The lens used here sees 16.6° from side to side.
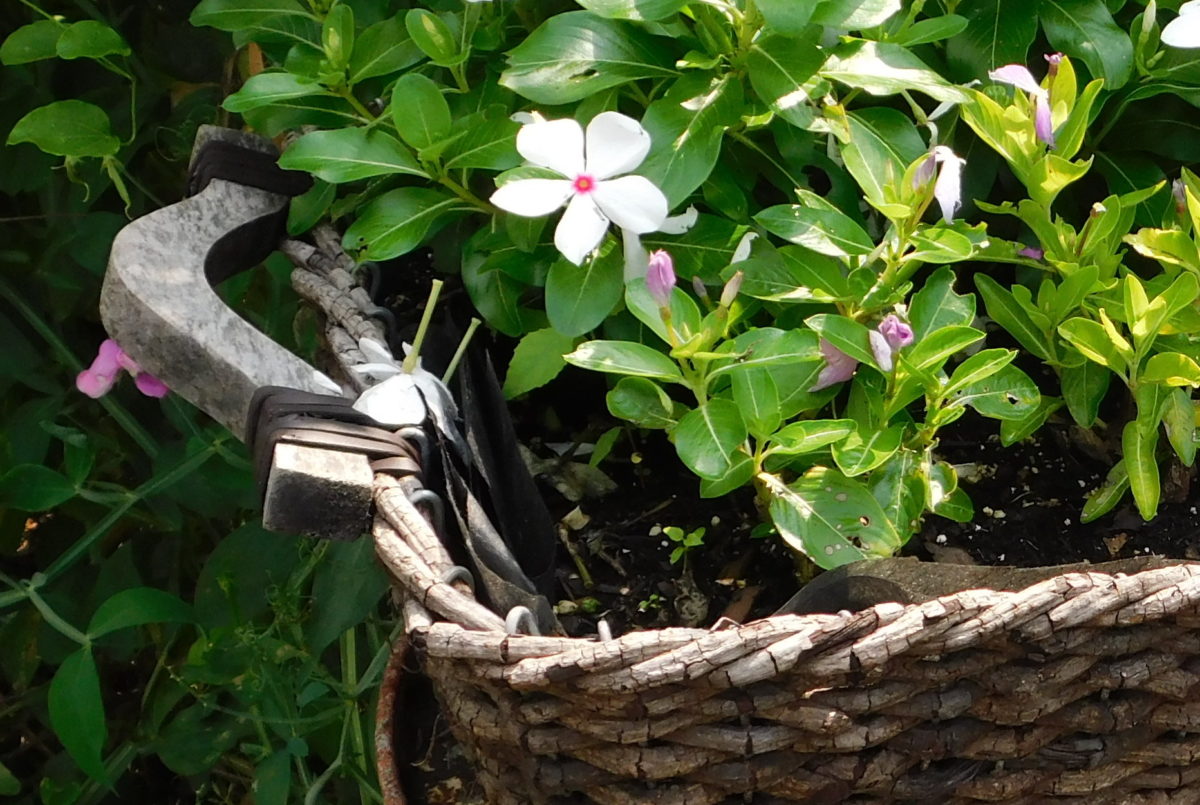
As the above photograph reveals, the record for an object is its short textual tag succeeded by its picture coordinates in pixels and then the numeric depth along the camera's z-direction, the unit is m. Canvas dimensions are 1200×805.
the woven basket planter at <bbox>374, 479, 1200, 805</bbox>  0.93
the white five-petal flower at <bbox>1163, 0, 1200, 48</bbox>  0.99
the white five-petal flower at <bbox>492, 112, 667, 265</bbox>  0.98
